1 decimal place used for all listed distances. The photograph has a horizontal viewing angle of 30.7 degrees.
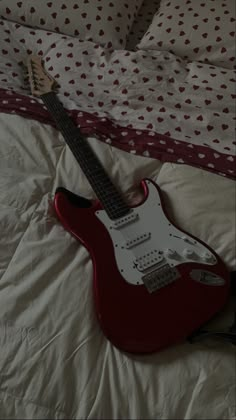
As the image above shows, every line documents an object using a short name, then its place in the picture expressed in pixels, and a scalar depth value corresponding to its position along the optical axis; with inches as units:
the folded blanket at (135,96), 45.1
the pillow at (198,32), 55.1
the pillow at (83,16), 58.4
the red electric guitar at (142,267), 32.2
